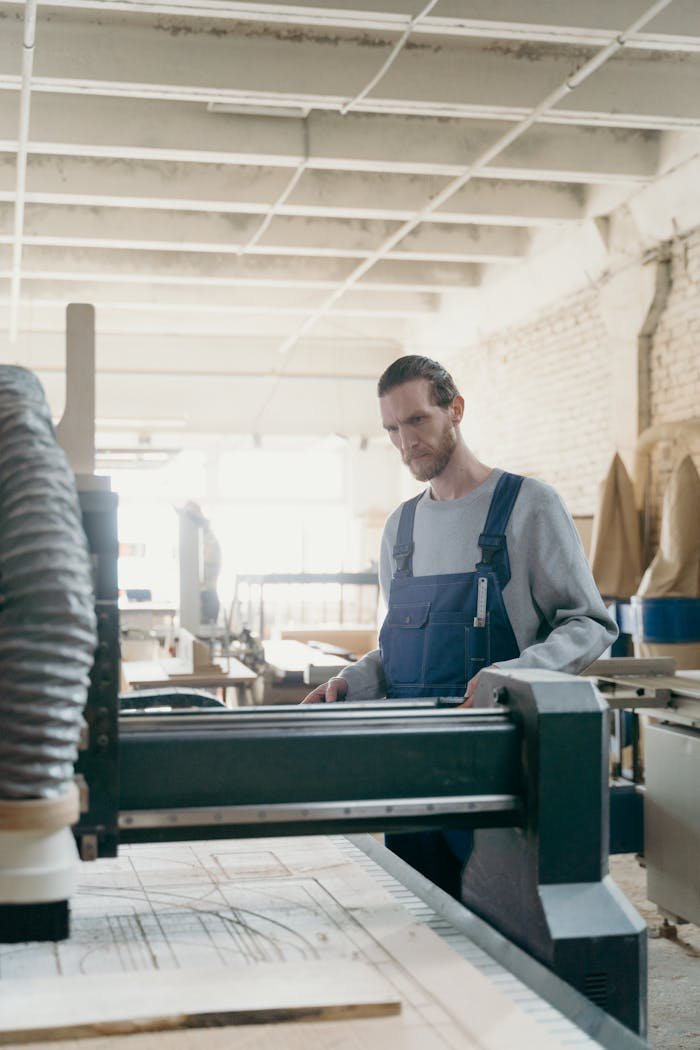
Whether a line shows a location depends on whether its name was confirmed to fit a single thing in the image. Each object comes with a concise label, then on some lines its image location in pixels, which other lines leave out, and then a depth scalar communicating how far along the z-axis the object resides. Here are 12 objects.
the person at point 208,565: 5.89
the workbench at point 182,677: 5.38
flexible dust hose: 0.99
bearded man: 2.28
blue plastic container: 6.54
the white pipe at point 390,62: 5.10
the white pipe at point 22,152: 5.16
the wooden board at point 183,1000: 1.16
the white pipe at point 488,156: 5.46
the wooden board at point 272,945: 1.17
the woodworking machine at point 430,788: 1.34
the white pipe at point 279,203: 7.18
